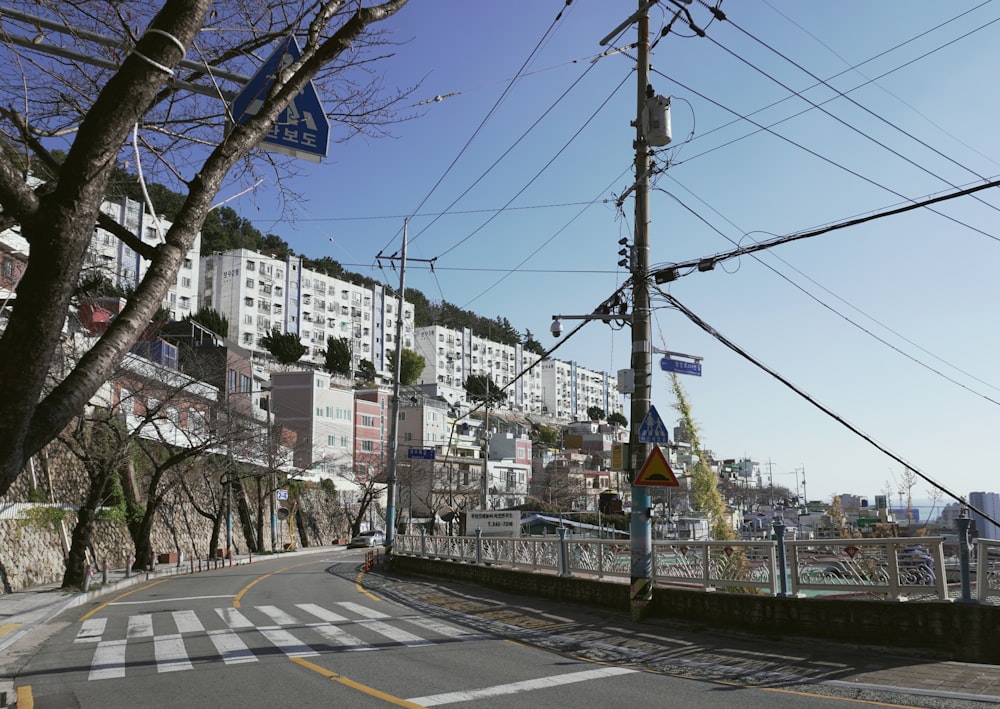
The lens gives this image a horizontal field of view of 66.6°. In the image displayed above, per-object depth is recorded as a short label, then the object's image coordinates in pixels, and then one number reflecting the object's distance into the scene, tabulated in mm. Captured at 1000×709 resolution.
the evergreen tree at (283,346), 91438
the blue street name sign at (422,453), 33981
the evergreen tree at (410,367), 112688
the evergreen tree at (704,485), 30984
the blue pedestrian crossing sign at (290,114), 6566
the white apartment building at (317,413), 72688
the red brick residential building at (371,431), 77188
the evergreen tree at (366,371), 110000
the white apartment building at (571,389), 176875
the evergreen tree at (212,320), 77750
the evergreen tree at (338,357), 101375
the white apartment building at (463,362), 135250
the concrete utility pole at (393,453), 31922
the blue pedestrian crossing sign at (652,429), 14452
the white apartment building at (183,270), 68438
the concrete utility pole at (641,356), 14523
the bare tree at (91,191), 4625
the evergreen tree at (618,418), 188375
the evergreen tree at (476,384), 134625
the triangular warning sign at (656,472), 13906
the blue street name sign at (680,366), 16562
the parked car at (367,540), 58906
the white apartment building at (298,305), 90938
